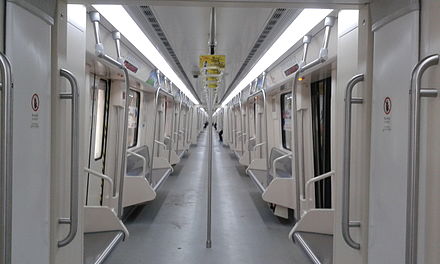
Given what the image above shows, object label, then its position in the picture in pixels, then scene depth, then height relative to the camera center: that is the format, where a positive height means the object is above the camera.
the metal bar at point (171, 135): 7.46 -0.16
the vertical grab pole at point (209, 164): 3.73 -0.41
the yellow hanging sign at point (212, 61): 3.55 +0.74
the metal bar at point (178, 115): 8.74 +0.36
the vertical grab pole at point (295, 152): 3.26 -0.22
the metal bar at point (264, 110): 4.85 +0.29
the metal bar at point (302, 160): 4.24 -0.39
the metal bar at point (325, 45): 2.47 +0.70
